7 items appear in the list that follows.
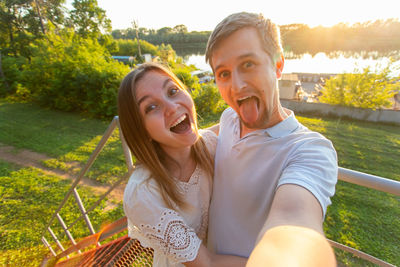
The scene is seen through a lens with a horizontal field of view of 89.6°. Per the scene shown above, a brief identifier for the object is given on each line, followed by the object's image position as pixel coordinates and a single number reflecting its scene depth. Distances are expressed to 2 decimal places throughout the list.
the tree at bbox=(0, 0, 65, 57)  21.33
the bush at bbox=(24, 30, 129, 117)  10.02
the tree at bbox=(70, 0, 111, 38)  20.64
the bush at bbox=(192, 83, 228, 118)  10.89
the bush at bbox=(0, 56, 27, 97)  14.80
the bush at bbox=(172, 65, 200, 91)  10.76
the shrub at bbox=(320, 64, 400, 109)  12.02
